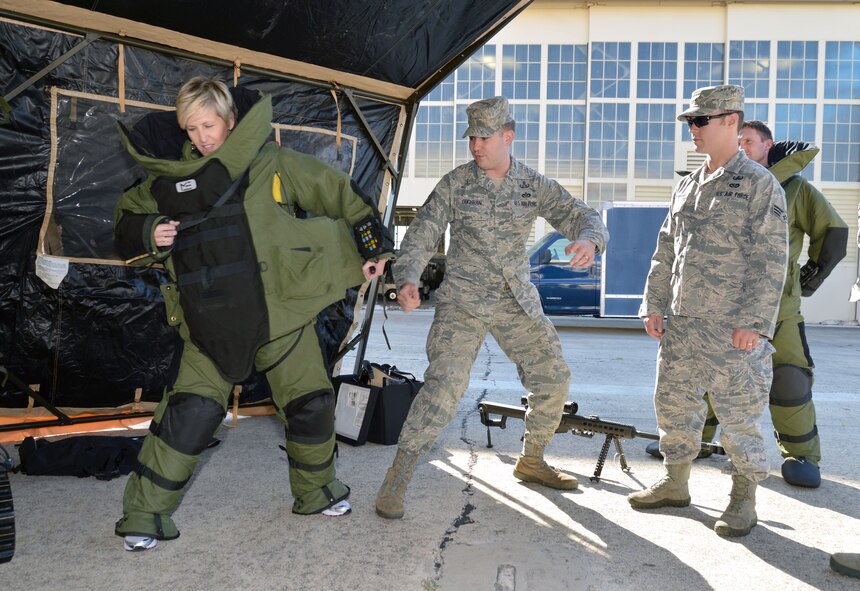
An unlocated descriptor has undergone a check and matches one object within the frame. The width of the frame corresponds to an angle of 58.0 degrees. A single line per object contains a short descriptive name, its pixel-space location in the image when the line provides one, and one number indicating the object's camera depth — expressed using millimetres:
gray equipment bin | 14367
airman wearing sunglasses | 3482
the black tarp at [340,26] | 4465
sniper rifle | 4434
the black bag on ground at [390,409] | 5191
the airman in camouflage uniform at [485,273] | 3783
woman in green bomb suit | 3188
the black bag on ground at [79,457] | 4344
